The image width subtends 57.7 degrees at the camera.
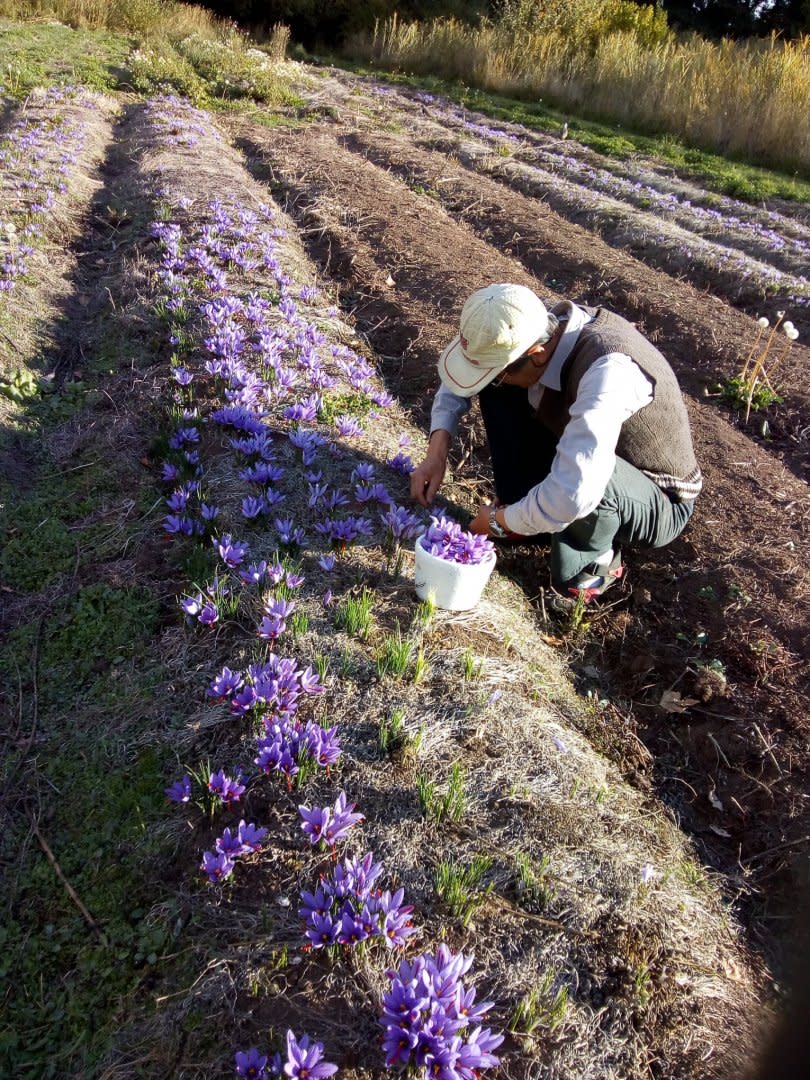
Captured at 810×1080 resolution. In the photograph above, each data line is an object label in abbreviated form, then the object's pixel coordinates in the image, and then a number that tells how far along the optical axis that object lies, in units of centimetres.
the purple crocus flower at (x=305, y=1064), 165
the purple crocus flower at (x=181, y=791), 233
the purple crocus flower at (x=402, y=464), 412
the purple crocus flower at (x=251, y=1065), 171
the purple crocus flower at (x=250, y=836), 219
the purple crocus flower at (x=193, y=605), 296
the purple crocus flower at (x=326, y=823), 217
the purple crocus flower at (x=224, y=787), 234
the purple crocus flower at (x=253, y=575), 311
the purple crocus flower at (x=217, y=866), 214
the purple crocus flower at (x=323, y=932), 194
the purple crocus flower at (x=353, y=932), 195
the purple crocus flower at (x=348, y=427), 423
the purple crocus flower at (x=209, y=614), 299
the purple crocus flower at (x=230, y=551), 320
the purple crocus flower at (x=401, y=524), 346
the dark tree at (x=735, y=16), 2807
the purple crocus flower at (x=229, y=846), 217
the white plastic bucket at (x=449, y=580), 296
